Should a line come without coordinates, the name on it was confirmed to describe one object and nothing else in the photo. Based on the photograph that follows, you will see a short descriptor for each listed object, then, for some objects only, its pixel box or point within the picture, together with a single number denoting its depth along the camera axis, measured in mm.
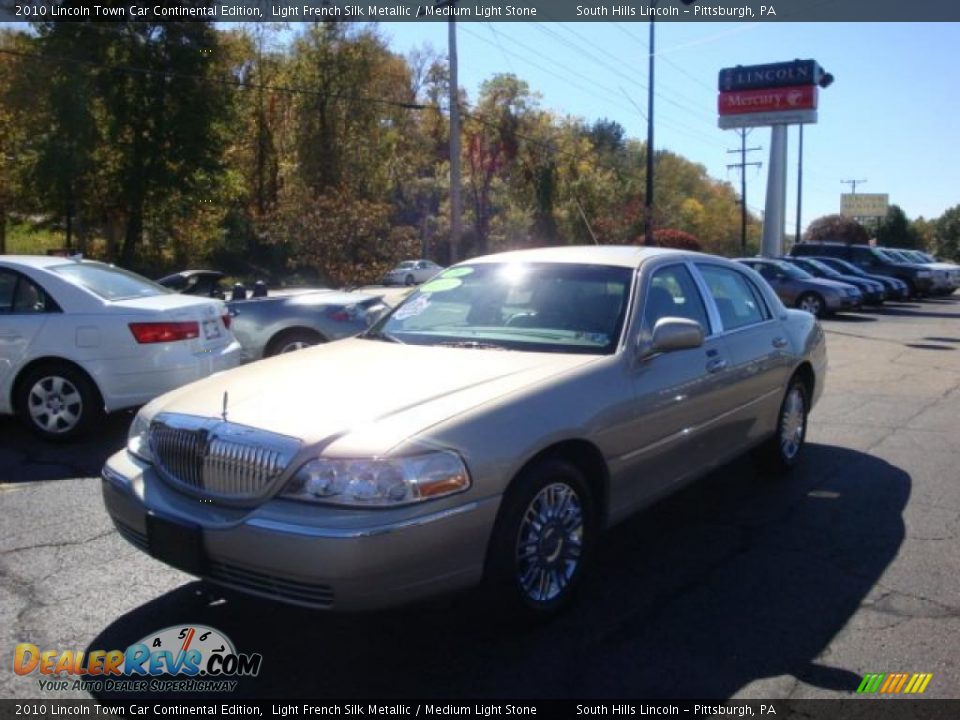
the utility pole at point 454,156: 22328
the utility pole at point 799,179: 53562
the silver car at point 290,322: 8820
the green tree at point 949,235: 82144
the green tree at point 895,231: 81375
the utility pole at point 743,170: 59344
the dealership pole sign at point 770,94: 39875
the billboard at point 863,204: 92562
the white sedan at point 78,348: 6570
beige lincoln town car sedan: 3092
